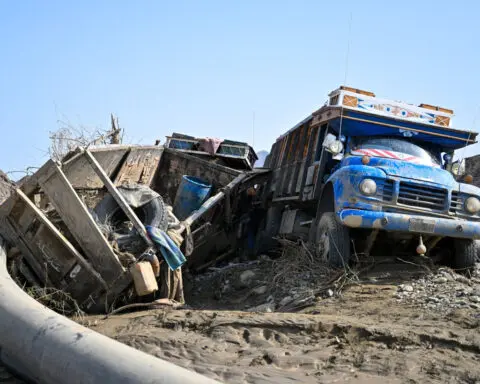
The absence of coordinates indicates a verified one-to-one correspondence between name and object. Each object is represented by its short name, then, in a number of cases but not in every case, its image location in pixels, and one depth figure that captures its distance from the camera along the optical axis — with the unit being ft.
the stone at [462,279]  22.14
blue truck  23.15
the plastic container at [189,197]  29.37
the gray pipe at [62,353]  9.59
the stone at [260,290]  25.30
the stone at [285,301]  22.37
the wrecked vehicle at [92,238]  19.80
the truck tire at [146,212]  22.49
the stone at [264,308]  22.06
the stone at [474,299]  19.27
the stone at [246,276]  27.72
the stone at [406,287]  21.29
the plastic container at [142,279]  19.10
